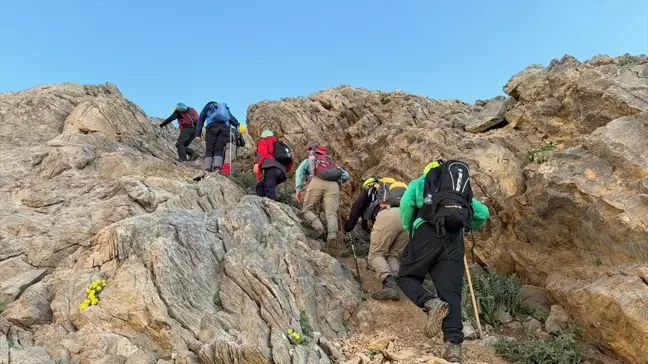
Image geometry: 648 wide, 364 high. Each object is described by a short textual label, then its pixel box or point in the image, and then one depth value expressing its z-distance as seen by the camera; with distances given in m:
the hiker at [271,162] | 13.46
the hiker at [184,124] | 17.12
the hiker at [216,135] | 14.89
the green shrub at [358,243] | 12.68
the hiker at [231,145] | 15.11
